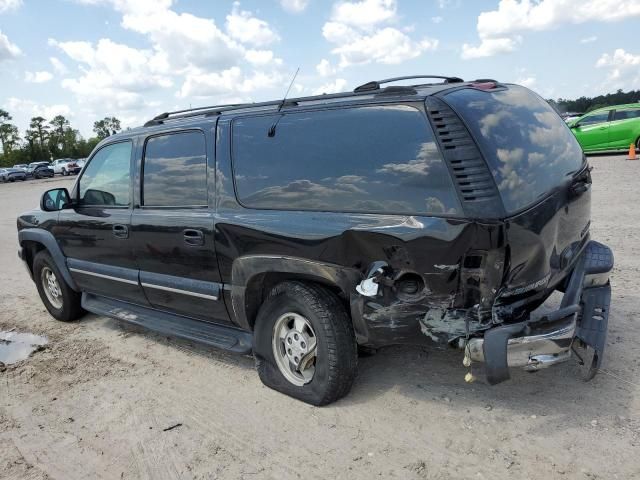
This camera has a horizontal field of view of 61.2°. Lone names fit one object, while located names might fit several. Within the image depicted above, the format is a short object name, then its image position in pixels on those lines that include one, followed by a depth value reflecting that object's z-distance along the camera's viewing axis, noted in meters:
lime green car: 16.08
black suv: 2.79
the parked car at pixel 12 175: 43.97
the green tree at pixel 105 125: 88.19
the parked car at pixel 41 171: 45.06
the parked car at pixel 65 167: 44.56
